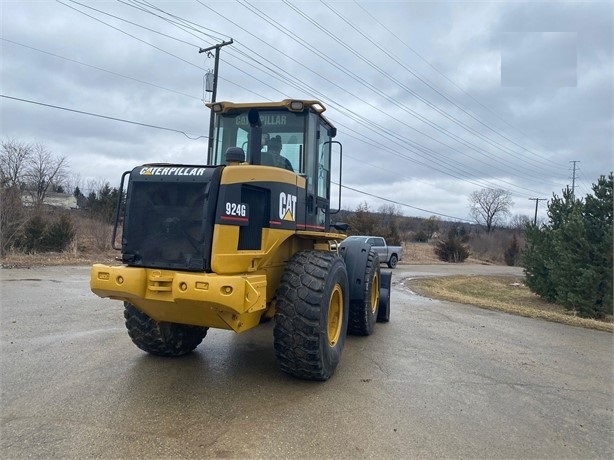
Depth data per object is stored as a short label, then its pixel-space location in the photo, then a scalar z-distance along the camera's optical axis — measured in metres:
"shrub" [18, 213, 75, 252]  18.57
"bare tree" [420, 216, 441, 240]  65.94
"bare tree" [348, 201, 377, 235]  32.59
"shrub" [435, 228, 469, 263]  39.22
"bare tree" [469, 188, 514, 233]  80.12
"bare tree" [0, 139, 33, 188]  22.55
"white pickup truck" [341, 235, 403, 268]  24.89
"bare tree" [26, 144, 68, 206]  27.84
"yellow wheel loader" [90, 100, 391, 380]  3.79
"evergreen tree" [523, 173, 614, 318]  12.77
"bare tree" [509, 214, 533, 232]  75.06
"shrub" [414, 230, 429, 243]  58.01
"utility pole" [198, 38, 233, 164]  19.58
